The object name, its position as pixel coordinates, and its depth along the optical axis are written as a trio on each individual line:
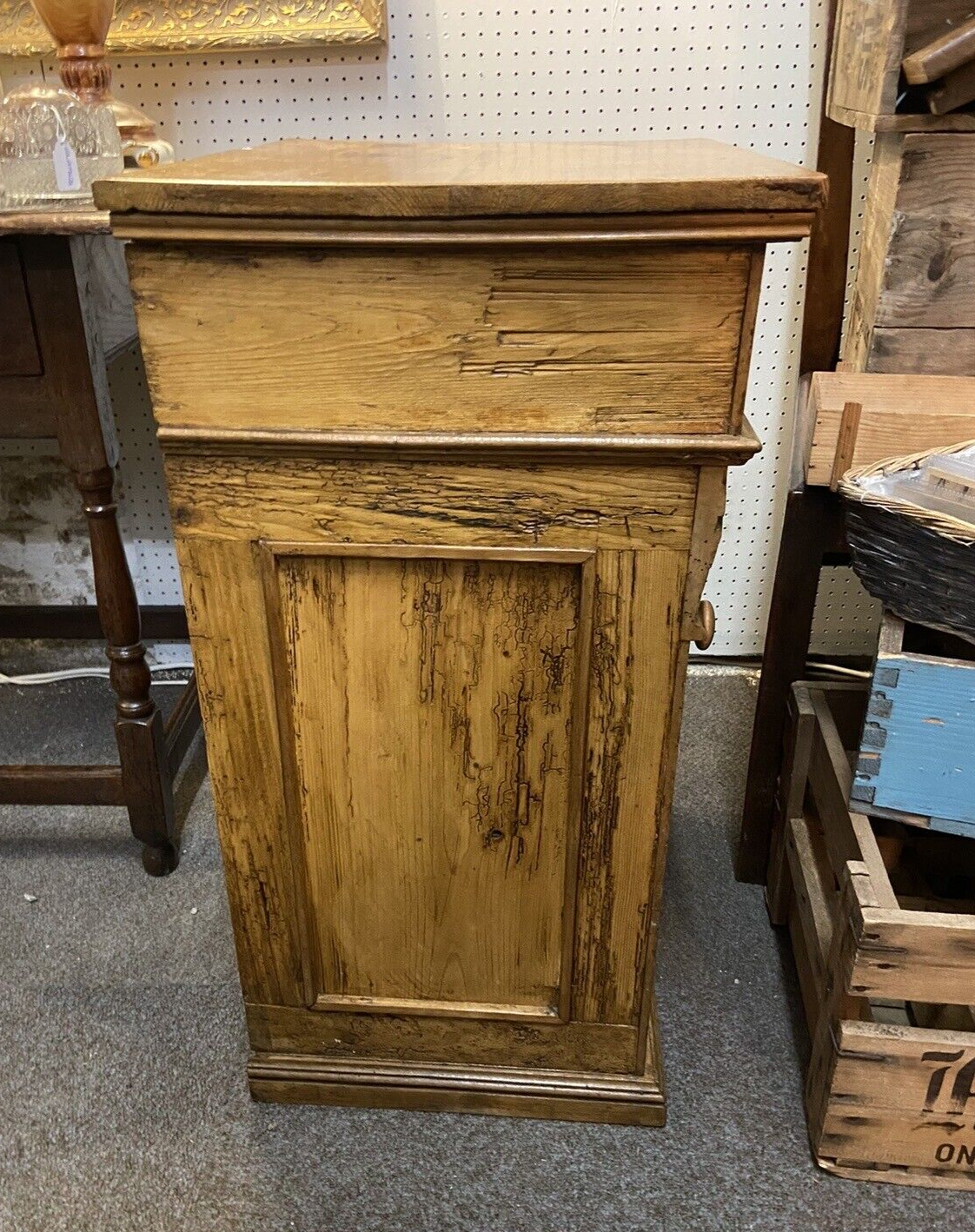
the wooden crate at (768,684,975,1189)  0.93
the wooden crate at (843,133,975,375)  1.02
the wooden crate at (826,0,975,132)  0.99
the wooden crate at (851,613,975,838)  0.95
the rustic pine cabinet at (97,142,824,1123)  0.72
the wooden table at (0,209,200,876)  1.09
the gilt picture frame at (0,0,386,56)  1.41
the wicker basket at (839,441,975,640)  0.90
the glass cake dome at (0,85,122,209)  1.18
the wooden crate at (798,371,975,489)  1.03
